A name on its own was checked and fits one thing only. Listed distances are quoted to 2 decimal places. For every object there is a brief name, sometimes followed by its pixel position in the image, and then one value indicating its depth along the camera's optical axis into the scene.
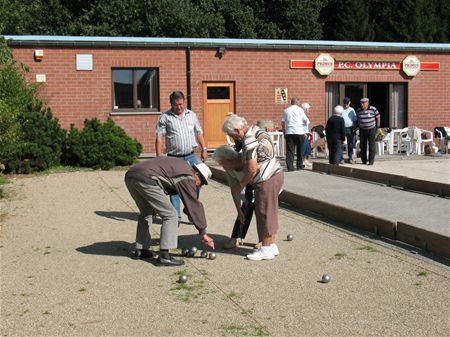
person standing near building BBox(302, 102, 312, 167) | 17.23
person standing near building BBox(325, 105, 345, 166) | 15.52
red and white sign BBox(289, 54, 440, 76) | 21.36
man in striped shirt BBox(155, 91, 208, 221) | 8.80
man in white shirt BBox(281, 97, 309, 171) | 15.31
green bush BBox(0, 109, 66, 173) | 15.66
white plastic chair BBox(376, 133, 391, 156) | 20.31
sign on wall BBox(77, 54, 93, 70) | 19.33
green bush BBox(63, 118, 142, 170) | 16.78
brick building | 19.38
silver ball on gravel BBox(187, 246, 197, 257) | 7.27
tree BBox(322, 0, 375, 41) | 39.59
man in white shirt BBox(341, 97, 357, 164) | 17.44
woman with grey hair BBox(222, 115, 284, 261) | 6.80
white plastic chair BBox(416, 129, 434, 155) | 20.23
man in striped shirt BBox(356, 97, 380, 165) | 16.58
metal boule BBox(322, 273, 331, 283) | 6.13
